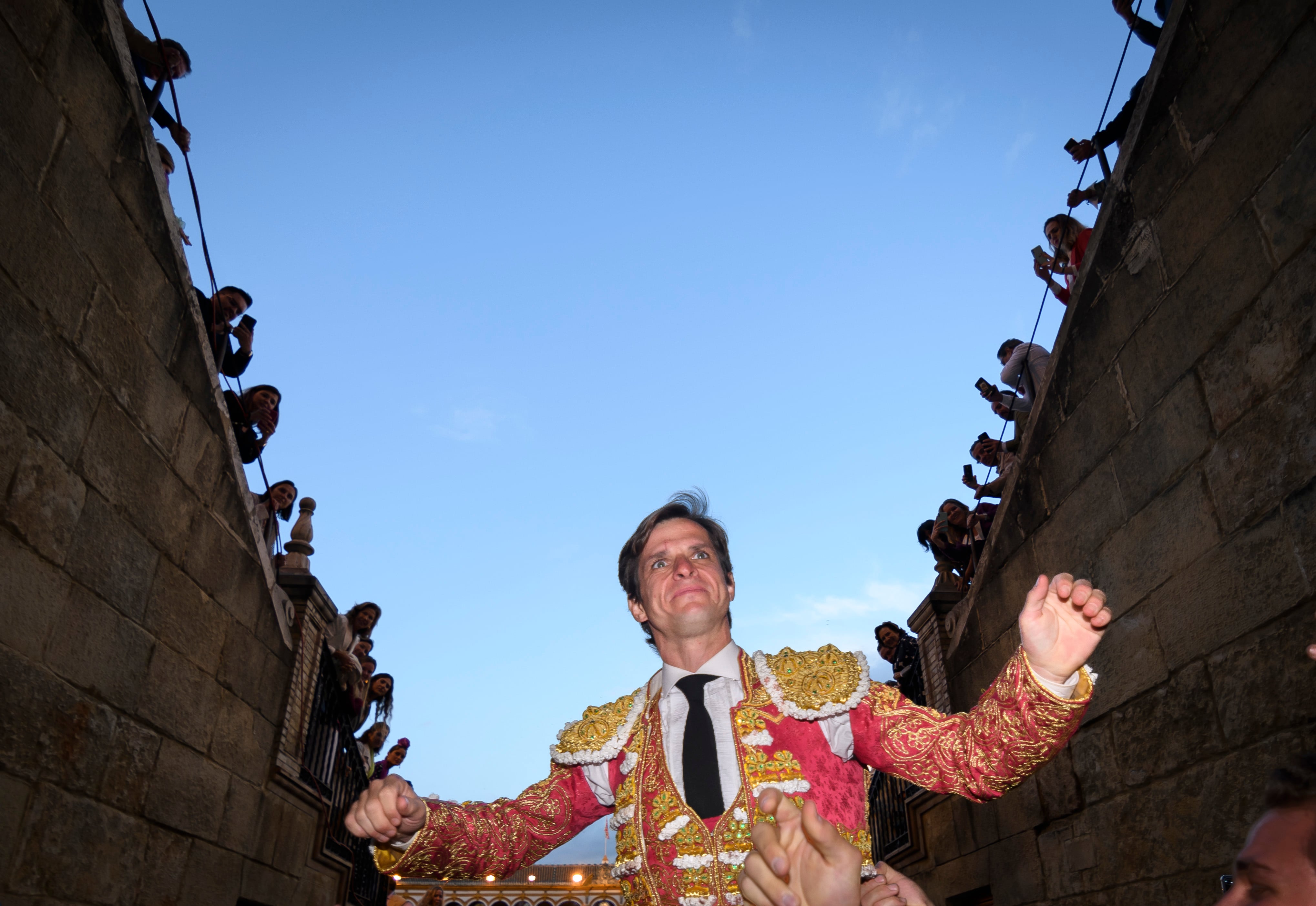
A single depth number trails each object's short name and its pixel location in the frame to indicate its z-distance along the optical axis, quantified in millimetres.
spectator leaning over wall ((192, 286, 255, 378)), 5379
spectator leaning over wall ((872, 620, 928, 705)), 7117
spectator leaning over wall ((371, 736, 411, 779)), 9523
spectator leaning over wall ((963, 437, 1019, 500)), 5992
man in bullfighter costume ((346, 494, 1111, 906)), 1972
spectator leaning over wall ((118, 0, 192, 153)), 4664
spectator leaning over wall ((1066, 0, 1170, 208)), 4410
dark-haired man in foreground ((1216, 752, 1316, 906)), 1405
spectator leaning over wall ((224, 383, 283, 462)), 5766
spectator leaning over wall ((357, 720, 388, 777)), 8727
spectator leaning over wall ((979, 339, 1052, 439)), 5742
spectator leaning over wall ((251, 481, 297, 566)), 6293
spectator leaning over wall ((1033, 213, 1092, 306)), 5133
